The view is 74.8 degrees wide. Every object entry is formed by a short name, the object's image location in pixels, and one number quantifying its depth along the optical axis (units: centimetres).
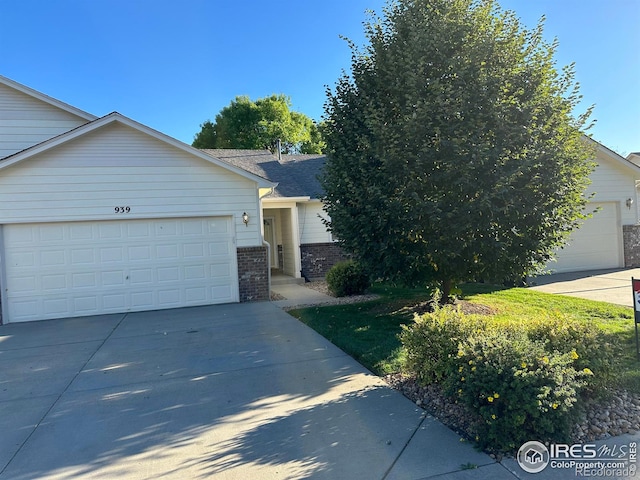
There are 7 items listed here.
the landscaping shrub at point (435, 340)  423
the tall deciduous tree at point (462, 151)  618
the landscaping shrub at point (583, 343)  373
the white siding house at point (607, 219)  1384
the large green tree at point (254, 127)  3522
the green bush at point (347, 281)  1077
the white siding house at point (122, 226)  934
